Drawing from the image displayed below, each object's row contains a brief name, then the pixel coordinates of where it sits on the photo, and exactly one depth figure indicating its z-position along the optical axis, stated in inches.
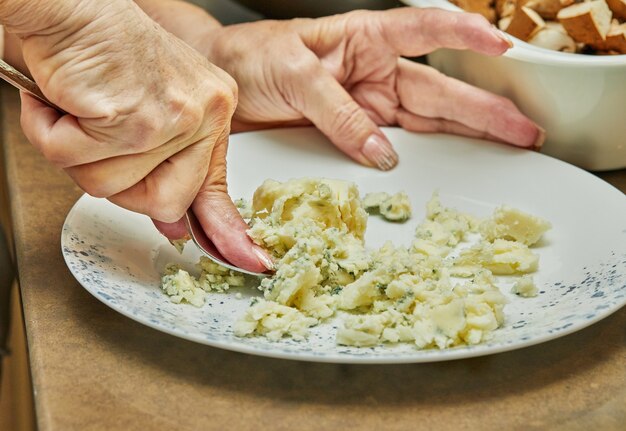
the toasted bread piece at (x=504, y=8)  27.8
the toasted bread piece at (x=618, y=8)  26.8
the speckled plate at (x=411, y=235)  22.1
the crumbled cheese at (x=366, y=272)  22.3
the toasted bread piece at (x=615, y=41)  26.4
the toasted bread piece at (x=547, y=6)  27.2
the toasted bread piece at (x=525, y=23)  27.1
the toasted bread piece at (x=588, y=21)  26.5
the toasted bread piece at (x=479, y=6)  27.7
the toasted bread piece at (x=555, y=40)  27.0
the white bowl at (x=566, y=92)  25.9
